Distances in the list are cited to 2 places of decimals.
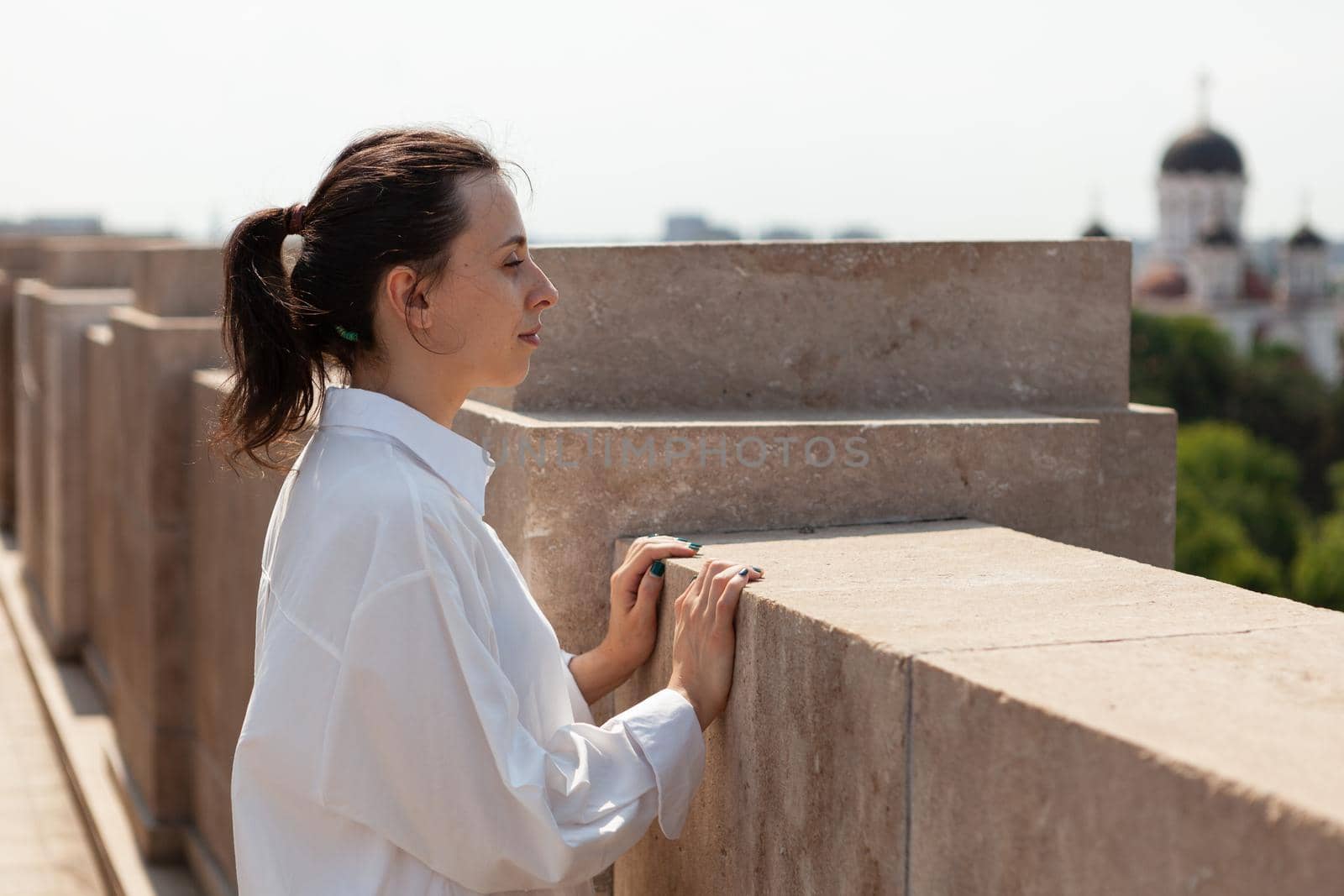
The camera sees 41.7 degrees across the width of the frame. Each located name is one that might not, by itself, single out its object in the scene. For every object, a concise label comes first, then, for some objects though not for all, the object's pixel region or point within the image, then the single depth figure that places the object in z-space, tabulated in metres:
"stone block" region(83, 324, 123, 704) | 7.78
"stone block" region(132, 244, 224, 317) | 6.82
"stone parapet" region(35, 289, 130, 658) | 9.34
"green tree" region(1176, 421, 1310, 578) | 51.28
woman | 2.12
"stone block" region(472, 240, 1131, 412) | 3.71
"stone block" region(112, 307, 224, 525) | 6.29
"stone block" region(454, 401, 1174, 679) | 3.14
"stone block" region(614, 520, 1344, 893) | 1.64
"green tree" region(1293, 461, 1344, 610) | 43.44
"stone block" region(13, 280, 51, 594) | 10.95
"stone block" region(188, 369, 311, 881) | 5.07
